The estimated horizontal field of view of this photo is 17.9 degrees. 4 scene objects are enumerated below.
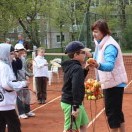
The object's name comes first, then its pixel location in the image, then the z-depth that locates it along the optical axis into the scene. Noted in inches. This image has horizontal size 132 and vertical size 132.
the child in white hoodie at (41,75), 455.2
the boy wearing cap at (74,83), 208.8
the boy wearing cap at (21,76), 342.0
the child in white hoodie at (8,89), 212.8
